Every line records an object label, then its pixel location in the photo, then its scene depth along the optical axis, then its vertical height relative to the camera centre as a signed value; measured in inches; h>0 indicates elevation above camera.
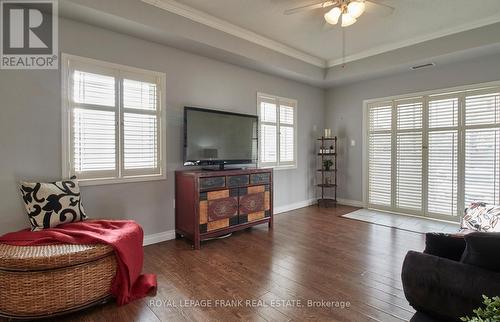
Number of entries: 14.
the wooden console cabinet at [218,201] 125.8 -23.7
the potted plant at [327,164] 219.0 -6.0
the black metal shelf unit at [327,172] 219.3 -13.3
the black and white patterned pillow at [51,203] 87.8 -16.7
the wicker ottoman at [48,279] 68.7 -34.1
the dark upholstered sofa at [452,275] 45.6 -22.0
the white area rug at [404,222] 154.1 -42.0
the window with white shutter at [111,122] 109.1 +15.6
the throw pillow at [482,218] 92.6 -22.8
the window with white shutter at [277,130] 184.4 +19.7
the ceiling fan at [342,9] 101.6 +59.2
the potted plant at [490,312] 31.8 -19.6
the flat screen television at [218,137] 134.2 +10.7
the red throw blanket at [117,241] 78.3 -26.1
